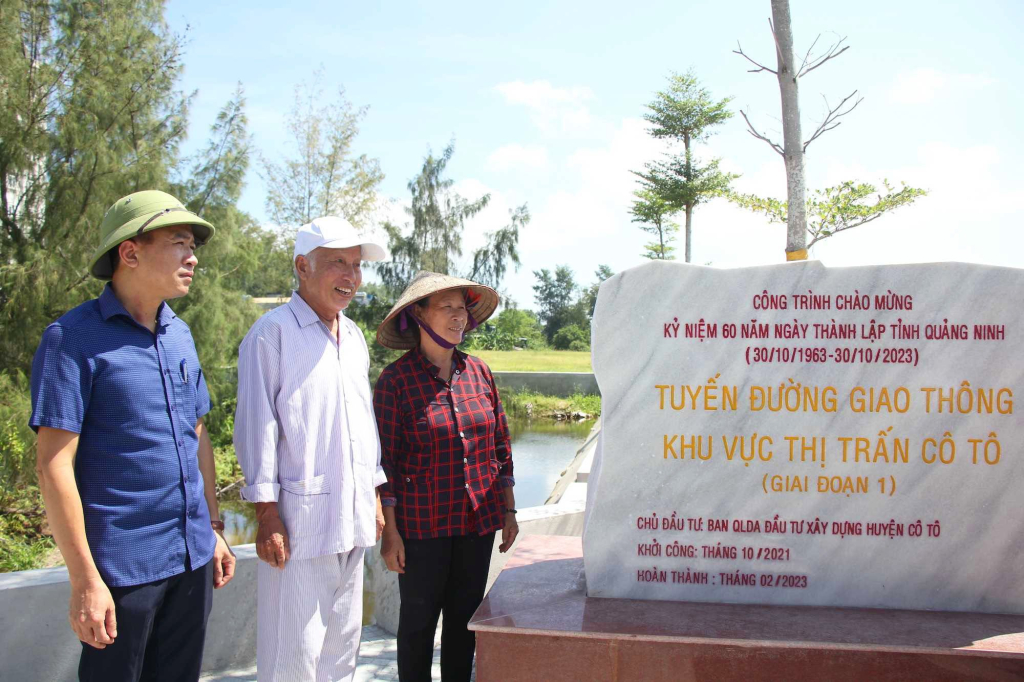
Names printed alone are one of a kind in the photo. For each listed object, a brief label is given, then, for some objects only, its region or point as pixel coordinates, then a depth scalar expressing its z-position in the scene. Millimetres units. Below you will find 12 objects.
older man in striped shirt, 2119
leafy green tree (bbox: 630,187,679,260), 24328
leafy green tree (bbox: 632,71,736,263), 22391
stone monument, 2326
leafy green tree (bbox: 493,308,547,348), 39631
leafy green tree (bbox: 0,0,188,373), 7973
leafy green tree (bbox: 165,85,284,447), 10336
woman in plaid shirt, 2439
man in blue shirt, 1712
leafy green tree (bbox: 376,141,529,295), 16938
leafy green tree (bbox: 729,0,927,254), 4527
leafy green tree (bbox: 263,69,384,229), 15859
